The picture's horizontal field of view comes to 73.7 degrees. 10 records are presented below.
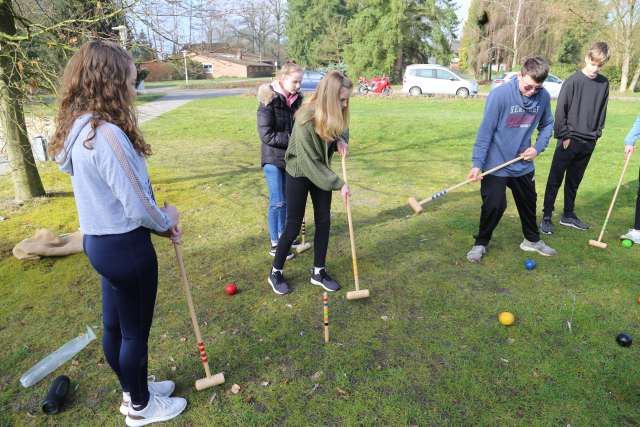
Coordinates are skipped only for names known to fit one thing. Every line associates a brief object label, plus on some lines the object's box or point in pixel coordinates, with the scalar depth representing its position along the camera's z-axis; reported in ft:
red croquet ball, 13.41
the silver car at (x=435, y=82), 75.10
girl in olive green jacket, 11.07
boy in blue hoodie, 13.60
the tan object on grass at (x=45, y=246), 15.47
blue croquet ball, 14.74
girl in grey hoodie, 6.42
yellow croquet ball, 11.66
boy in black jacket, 16.51
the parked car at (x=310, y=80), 87.07
